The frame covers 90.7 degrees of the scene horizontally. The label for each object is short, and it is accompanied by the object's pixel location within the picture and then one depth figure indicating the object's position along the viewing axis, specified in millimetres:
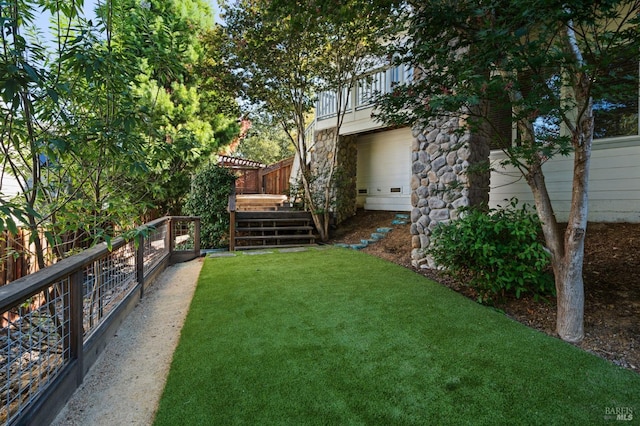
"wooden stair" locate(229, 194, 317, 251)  7016
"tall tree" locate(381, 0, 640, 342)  2086
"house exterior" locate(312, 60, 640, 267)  4477
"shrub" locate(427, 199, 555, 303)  3059
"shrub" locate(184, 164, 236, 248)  7000
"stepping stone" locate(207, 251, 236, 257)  6327
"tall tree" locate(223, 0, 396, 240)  6199
